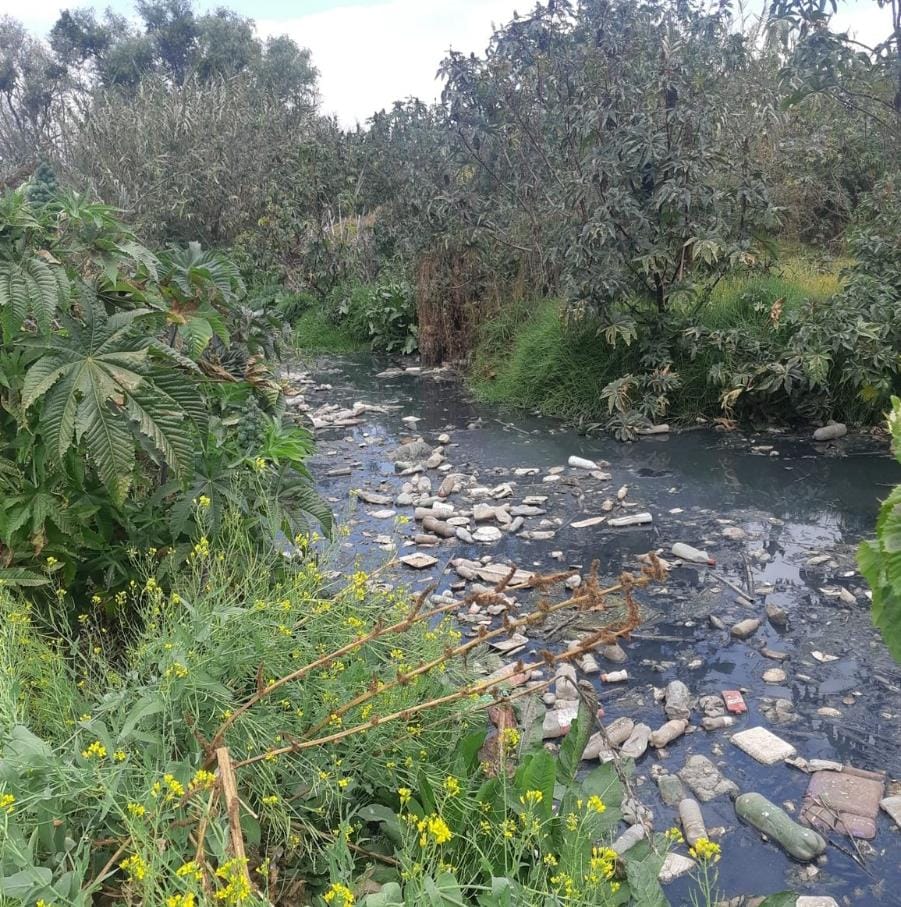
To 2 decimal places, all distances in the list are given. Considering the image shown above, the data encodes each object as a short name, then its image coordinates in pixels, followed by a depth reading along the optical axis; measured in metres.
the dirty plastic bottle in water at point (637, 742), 2.73
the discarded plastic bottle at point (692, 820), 2.36
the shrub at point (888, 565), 1.89
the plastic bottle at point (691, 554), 4.20
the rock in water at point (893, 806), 2.40
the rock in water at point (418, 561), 4.26
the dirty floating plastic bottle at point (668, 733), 2.78
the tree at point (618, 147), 6.63
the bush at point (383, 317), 10.44
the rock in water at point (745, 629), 3.47
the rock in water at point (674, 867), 2.21
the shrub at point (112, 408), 2.17
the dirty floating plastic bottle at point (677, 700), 2.95
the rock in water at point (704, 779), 2.55
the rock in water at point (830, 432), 6.13
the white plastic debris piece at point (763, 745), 2.70
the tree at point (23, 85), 18.14
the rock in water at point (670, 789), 2.51
